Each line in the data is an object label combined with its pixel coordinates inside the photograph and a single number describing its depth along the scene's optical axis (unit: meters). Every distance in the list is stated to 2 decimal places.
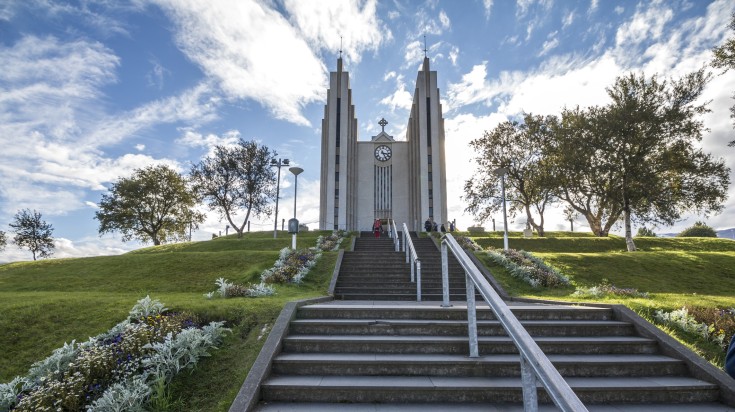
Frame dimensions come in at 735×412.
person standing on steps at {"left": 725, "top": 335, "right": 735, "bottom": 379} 2.09
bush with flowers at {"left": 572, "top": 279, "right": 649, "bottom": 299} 8.46
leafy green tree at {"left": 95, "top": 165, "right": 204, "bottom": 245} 30.53
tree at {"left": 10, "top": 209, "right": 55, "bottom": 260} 29.28
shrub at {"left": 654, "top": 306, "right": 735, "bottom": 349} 5.14
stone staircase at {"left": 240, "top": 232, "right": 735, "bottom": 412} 3.68
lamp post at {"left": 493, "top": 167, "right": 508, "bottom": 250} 16.20
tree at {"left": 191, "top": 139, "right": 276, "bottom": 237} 29.17
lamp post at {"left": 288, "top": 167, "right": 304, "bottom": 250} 18.11
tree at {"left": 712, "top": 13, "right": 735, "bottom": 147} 14.88
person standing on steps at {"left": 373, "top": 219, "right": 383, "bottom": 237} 22.60
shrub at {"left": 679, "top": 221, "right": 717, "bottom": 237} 34.41
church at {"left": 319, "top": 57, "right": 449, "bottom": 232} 34.53
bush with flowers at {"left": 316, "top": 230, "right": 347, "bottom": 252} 16.84
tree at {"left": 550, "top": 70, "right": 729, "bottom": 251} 20.11
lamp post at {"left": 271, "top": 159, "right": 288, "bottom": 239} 24.58
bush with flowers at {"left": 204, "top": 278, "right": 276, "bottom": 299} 8.17
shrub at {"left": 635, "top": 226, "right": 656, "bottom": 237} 41.26
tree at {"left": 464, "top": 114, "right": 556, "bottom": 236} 27.45
